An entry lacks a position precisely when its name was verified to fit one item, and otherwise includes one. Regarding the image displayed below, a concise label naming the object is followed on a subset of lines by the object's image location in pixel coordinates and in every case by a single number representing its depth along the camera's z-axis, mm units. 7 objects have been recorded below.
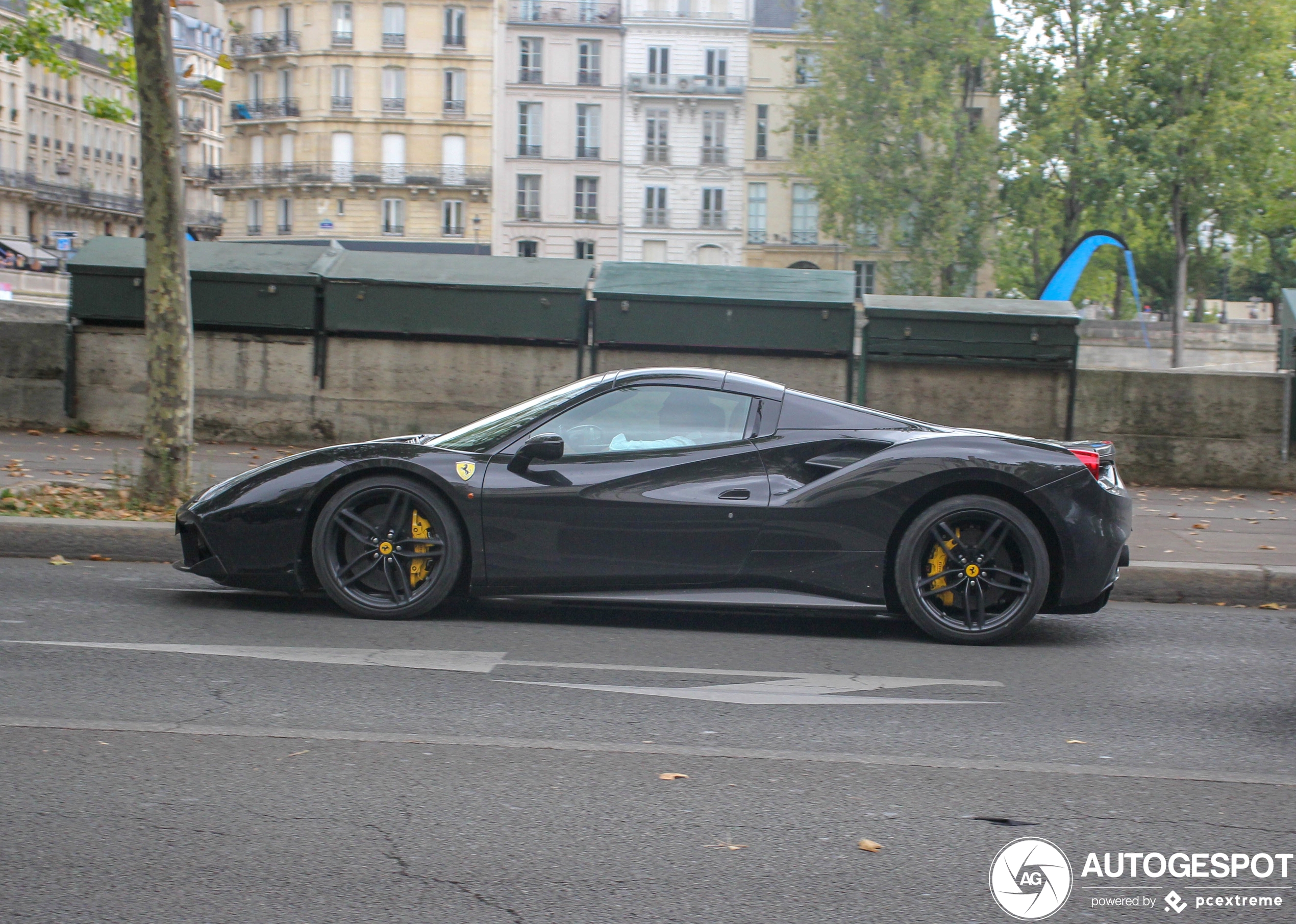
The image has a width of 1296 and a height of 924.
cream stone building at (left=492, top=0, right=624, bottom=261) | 64250
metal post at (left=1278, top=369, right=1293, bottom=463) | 12047
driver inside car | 6305
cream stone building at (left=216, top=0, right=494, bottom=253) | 64375
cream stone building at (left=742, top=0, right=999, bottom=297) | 63812
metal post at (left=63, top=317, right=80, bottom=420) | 12656
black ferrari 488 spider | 6113
